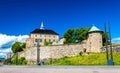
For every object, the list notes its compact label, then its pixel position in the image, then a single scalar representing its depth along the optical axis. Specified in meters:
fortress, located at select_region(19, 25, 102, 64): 27.31
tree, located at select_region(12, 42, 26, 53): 41.27
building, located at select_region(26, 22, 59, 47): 48.60
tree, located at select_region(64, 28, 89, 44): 34.99
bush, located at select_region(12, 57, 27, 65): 30.12
